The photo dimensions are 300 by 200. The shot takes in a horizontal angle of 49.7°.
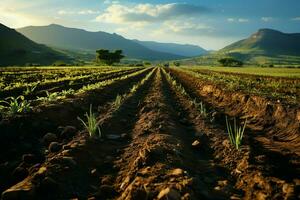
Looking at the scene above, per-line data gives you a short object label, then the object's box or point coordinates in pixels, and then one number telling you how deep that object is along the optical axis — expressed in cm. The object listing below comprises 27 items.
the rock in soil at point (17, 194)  440
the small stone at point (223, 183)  532
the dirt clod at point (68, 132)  799
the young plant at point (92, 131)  776
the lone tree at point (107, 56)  10700
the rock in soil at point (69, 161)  576
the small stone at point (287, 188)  463
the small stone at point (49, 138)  757
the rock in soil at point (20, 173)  544
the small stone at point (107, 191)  490
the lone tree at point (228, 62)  13100
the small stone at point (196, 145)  758
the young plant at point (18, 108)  875
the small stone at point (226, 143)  729
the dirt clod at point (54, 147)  677
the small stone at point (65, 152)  617
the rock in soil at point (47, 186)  471
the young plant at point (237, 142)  676
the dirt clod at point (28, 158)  600
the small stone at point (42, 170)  516
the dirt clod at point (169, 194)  434
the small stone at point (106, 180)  536
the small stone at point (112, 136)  810
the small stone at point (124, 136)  820
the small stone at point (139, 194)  452
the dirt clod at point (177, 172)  529
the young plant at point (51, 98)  1165
